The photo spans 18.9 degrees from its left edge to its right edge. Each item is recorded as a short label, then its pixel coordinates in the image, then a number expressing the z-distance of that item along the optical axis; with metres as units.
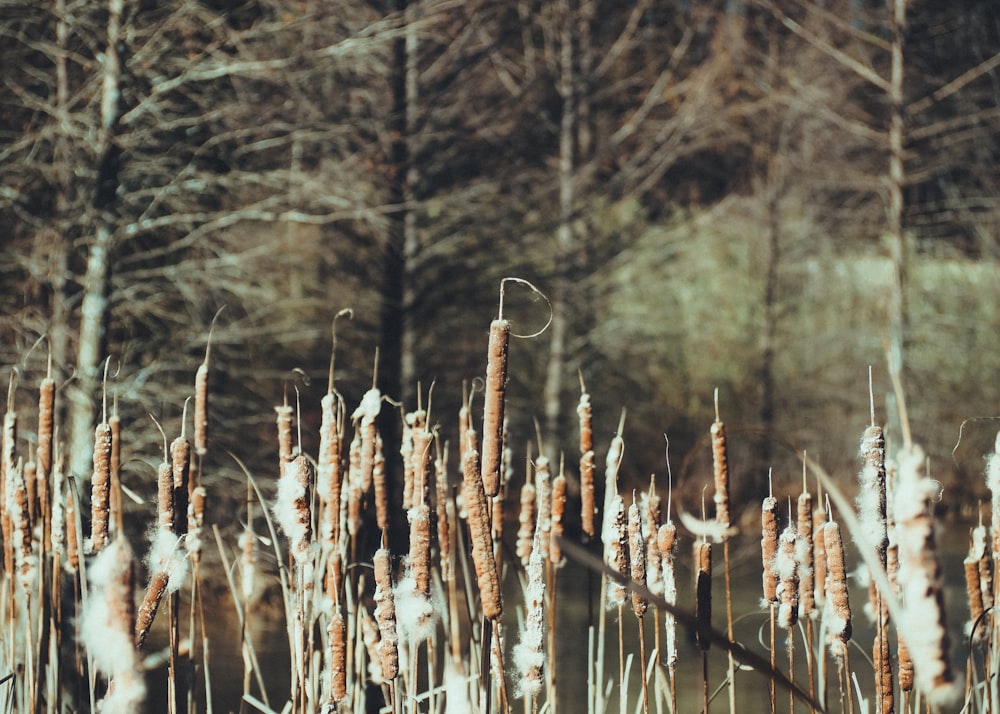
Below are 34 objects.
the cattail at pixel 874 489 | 3.17
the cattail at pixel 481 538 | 3.02
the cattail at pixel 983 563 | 3.53
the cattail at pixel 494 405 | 3.00
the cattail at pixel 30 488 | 3.54
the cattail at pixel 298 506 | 3.24
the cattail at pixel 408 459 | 3.49
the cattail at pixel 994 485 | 3.37
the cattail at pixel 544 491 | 3.37
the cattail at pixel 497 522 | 3.45
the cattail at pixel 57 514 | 3.42
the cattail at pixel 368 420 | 3.36
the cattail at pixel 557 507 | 3.53
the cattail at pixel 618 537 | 3.29
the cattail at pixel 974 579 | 3.54
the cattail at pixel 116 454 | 3.44
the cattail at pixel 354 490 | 3.47
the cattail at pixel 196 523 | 3.43
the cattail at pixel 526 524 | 3.58
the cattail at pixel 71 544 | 3.52
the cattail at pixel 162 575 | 3.17
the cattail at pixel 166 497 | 3.27
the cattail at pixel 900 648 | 3.25
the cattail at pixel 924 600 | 2.70
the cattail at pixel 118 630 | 2.89
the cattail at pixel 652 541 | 3.40
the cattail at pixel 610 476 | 3.36
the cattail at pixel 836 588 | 3.22
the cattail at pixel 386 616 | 3.19
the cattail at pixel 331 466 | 3.31
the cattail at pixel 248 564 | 3.65
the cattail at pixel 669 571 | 3.28
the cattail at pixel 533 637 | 3.18
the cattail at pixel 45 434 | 3.43
